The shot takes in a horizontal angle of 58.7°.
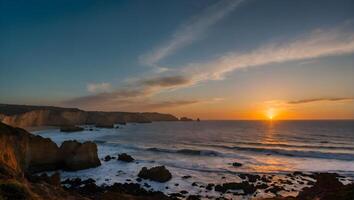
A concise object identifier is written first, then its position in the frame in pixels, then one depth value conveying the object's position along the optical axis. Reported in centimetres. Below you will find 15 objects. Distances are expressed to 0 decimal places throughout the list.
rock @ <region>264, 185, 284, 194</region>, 3000
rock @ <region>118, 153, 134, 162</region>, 4568
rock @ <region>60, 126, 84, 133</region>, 10512
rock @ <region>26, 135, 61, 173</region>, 3400
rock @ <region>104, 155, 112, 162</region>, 4618
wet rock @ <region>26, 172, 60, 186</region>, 2176
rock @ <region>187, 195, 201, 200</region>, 2700
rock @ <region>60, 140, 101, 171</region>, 3744
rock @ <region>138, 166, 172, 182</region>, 3316
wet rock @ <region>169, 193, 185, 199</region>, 2745
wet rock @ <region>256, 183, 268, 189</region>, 3122
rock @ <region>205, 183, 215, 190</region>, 3053
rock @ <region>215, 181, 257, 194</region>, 2970
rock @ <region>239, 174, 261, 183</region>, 3415
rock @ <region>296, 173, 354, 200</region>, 1589
